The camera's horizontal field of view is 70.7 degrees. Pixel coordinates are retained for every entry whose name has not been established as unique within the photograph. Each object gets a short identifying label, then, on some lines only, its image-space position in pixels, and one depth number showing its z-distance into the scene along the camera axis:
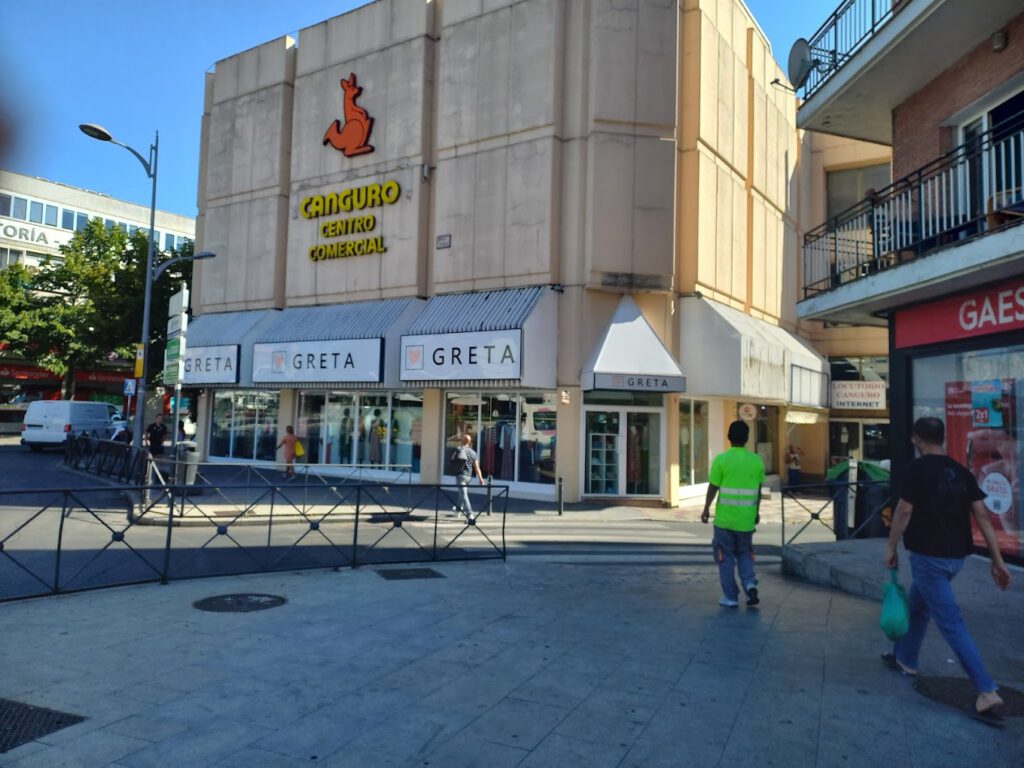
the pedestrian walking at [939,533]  4.53
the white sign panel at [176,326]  14.09
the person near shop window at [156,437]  19.22
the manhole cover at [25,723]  3.88
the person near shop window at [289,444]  20.08
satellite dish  10.90
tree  35.75
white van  26.34
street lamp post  17.09
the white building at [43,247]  43.50
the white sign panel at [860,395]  25.08
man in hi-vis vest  7.02
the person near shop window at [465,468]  13.24
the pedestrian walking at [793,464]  23.67
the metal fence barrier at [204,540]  8.33
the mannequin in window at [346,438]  22.58
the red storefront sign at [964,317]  8.24
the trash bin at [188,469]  14.63
